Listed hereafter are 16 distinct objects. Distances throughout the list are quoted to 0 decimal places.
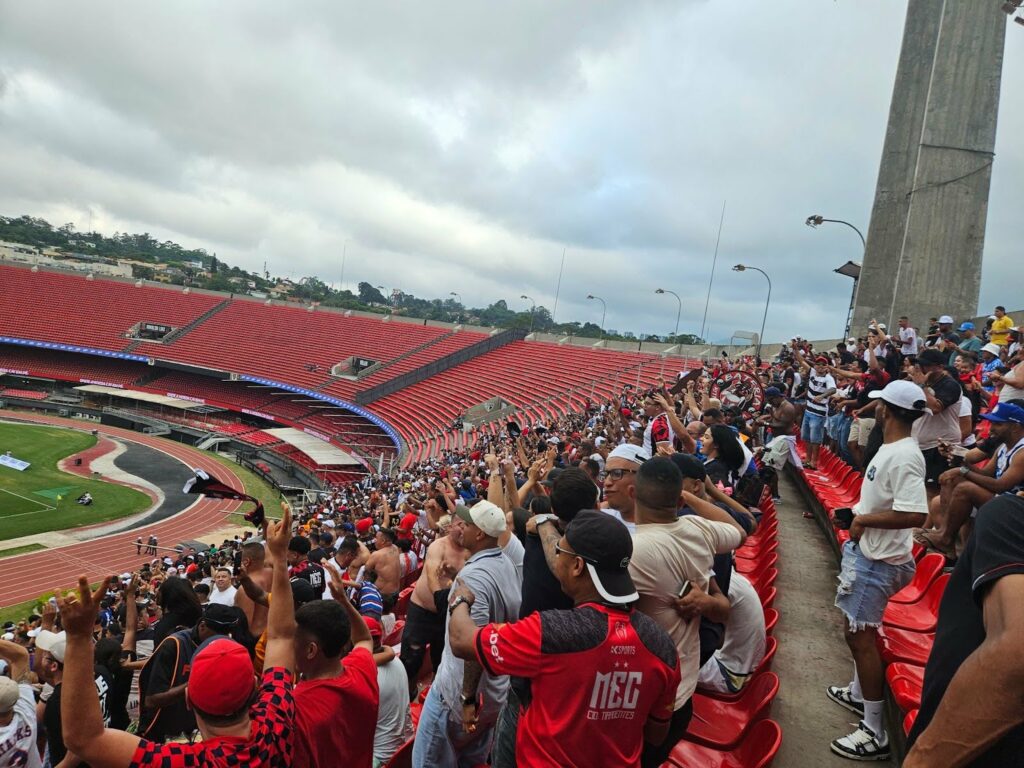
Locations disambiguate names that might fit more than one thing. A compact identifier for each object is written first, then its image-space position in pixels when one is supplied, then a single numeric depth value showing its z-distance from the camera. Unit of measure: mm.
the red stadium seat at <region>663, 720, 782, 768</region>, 2874
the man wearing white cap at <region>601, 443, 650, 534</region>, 3686
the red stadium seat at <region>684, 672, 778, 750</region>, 3316
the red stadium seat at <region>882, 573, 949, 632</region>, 4324
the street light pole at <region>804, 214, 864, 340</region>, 17930
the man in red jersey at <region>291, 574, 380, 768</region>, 2623
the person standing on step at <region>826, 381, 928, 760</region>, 3451
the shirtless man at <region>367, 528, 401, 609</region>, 6016
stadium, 2152
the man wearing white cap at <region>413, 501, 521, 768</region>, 3100
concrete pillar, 14547
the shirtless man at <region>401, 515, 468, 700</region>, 3971
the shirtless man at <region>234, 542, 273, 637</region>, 5051
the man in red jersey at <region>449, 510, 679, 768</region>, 2152
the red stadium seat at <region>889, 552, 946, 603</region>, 4691
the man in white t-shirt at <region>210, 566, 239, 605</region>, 5723
